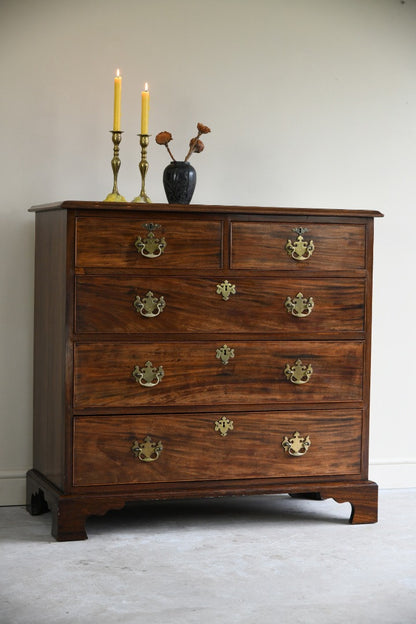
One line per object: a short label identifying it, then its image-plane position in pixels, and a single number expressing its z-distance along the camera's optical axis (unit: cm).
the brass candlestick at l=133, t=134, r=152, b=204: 345
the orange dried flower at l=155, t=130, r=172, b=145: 343
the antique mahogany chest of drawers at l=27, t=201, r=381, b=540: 311
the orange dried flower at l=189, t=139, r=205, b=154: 348
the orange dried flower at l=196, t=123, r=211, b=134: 342
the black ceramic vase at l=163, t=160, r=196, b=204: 334
